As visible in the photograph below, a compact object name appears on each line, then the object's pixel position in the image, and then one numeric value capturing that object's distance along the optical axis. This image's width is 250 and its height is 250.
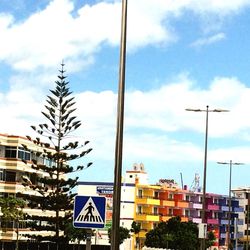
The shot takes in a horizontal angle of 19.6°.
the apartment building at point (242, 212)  140.32
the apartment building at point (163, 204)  122.25
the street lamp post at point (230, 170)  65.84
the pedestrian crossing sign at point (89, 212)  12.04
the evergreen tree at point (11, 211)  73.12
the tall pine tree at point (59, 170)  55.16
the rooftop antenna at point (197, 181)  185.38
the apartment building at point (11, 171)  73.69
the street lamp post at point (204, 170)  37.06
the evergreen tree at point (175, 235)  94.81
